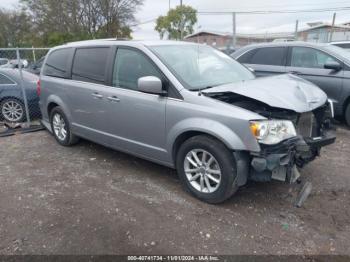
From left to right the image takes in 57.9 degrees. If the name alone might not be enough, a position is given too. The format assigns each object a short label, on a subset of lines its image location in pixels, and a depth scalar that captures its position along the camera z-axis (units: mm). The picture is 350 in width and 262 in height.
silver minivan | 3158
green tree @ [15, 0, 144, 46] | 29312
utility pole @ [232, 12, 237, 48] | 14500
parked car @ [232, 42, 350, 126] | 6094
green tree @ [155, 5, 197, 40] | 45012
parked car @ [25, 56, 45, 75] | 11836
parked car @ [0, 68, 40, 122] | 7156
